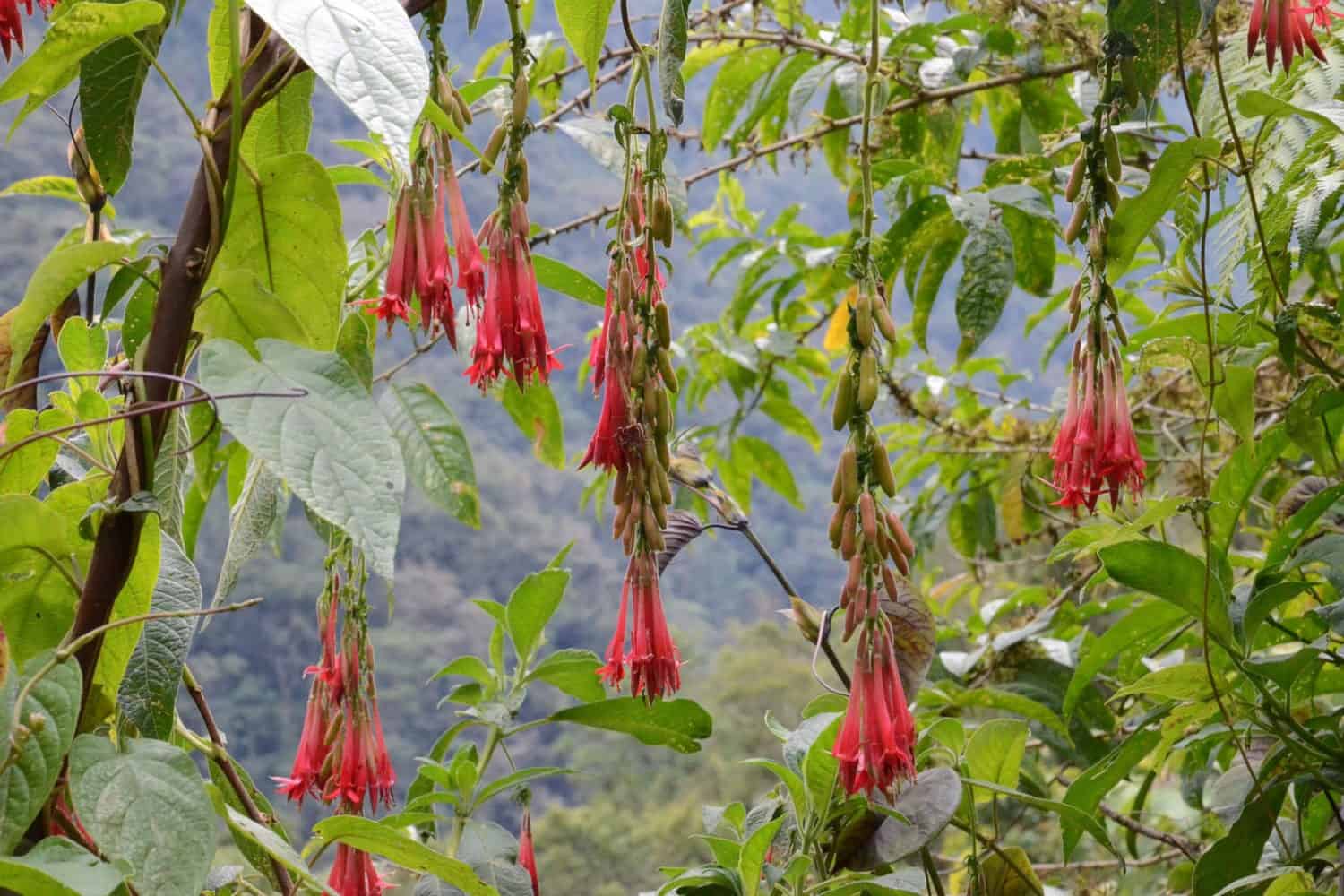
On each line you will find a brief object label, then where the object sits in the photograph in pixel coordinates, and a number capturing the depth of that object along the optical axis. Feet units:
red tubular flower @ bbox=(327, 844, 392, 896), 8.78
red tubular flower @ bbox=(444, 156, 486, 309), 8.69
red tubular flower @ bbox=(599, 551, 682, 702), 8.57
